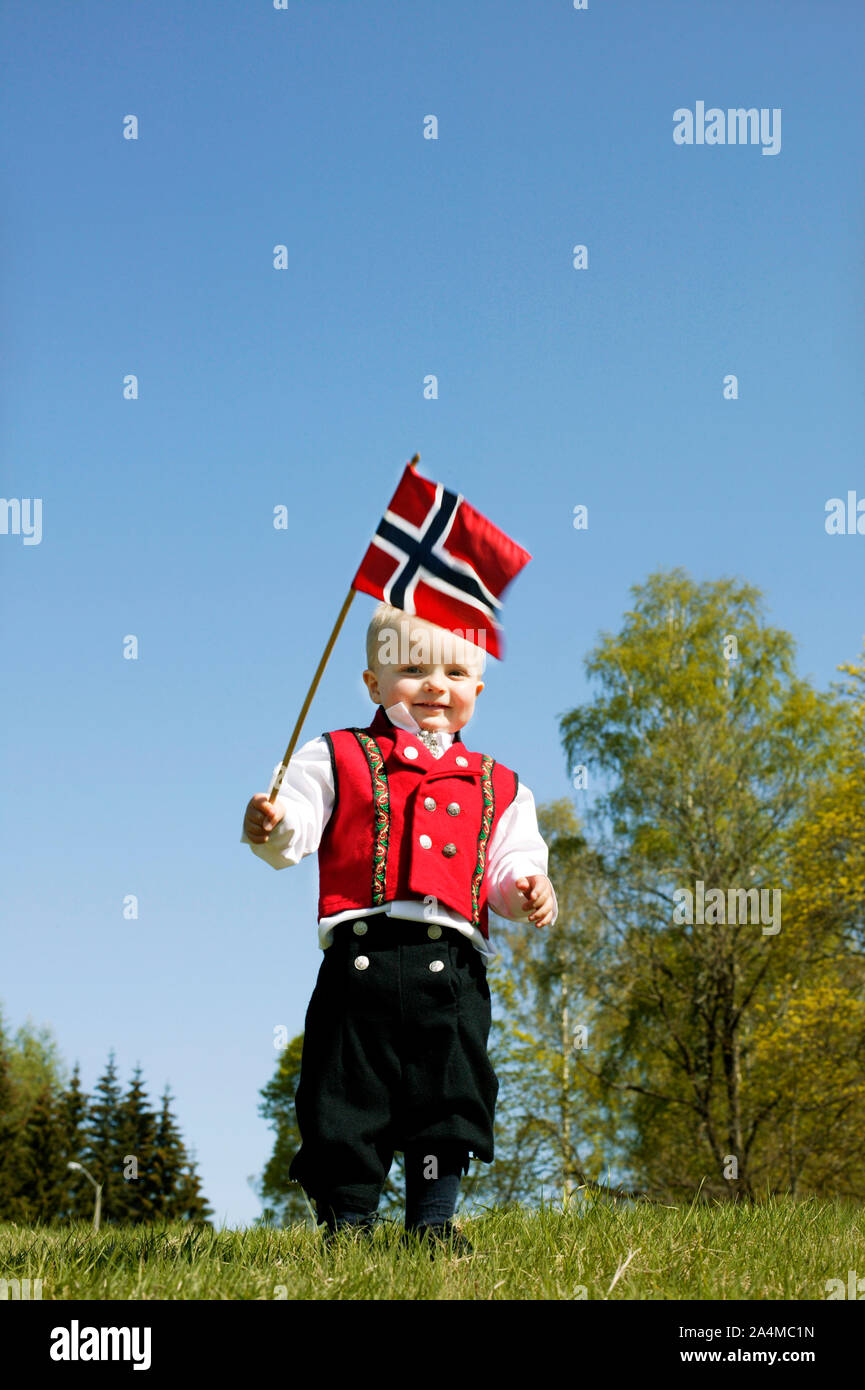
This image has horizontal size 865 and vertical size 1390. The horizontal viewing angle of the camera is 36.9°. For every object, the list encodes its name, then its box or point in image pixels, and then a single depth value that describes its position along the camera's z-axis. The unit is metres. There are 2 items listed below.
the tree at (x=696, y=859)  21.20
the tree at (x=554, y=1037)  22.02
